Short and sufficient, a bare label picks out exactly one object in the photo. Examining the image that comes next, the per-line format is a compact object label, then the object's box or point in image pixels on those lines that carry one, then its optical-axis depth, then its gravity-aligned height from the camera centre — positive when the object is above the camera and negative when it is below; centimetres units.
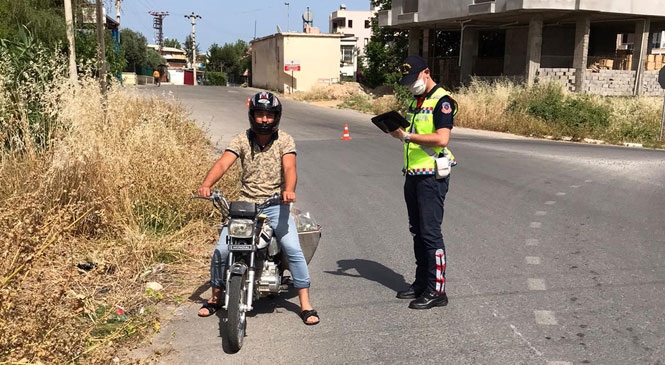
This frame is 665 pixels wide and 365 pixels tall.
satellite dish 6200 +738
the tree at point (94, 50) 1962 +108
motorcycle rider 407 -66
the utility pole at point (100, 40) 1148 +87
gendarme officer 428 -57
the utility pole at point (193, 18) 8450 +1011
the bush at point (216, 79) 7981 +56
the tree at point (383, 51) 4228 +266
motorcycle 366 -119
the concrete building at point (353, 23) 10206 +1137
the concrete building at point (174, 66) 8404 +342
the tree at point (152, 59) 8161 +350
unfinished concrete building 2745 +297
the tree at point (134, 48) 7569 +448
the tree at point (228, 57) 9787 +454
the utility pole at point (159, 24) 11975 +1236
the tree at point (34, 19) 1816 +205
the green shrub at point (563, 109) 1884 -68
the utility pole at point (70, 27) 1480 +155
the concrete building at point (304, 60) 4656 +206
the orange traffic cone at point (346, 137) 1645 -148
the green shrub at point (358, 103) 2974 -97
